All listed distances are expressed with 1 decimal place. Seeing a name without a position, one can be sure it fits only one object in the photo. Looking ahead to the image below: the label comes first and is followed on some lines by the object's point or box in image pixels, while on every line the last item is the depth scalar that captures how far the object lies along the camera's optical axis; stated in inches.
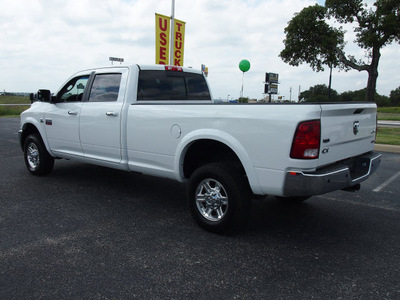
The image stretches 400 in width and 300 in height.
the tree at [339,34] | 748.0
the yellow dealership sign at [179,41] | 660.7
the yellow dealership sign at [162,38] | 621.6
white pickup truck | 124.7
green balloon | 650.2
